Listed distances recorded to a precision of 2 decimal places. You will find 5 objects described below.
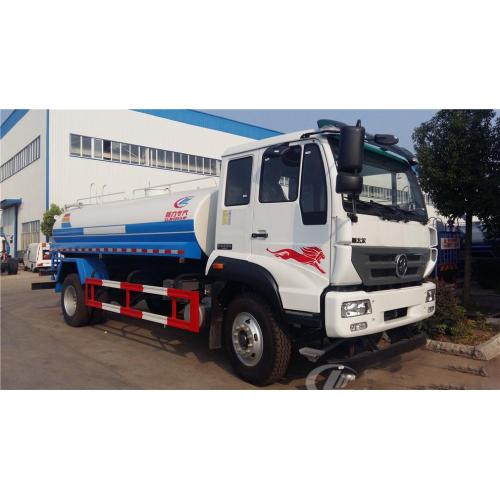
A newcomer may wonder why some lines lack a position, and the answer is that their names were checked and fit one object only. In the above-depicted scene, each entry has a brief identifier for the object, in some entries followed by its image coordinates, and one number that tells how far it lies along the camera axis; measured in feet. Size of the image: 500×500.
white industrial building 80.07
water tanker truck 13.32
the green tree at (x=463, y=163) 23.20
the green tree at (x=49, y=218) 76.54
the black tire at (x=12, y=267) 77.61
